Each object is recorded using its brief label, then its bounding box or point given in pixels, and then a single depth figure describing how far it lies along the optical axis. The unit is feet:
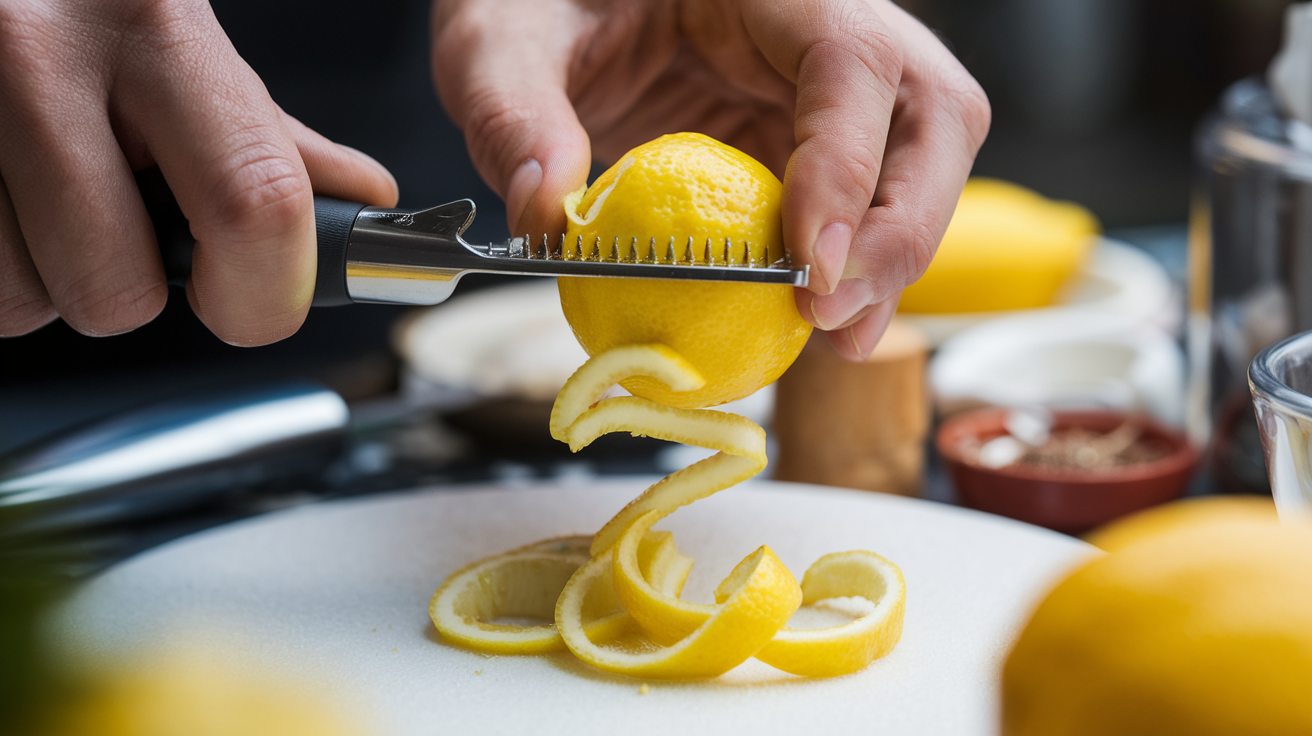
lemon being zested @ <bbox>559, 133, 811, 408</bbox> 2.01
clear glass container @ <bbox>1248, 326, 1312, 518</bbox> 1.86
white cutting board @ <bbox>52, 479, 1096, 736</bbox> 1.98
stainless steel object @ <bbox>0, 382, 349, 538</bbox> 2.29
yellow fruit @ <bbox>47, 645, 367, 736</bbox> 1.38
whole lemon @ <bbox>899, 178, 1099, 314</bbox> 3.24
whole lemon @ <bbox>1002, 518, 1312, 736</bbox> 1.67
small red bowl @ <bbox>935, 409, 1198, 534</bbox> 2.40
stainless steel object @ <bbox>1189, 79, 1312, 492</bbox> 2.43
